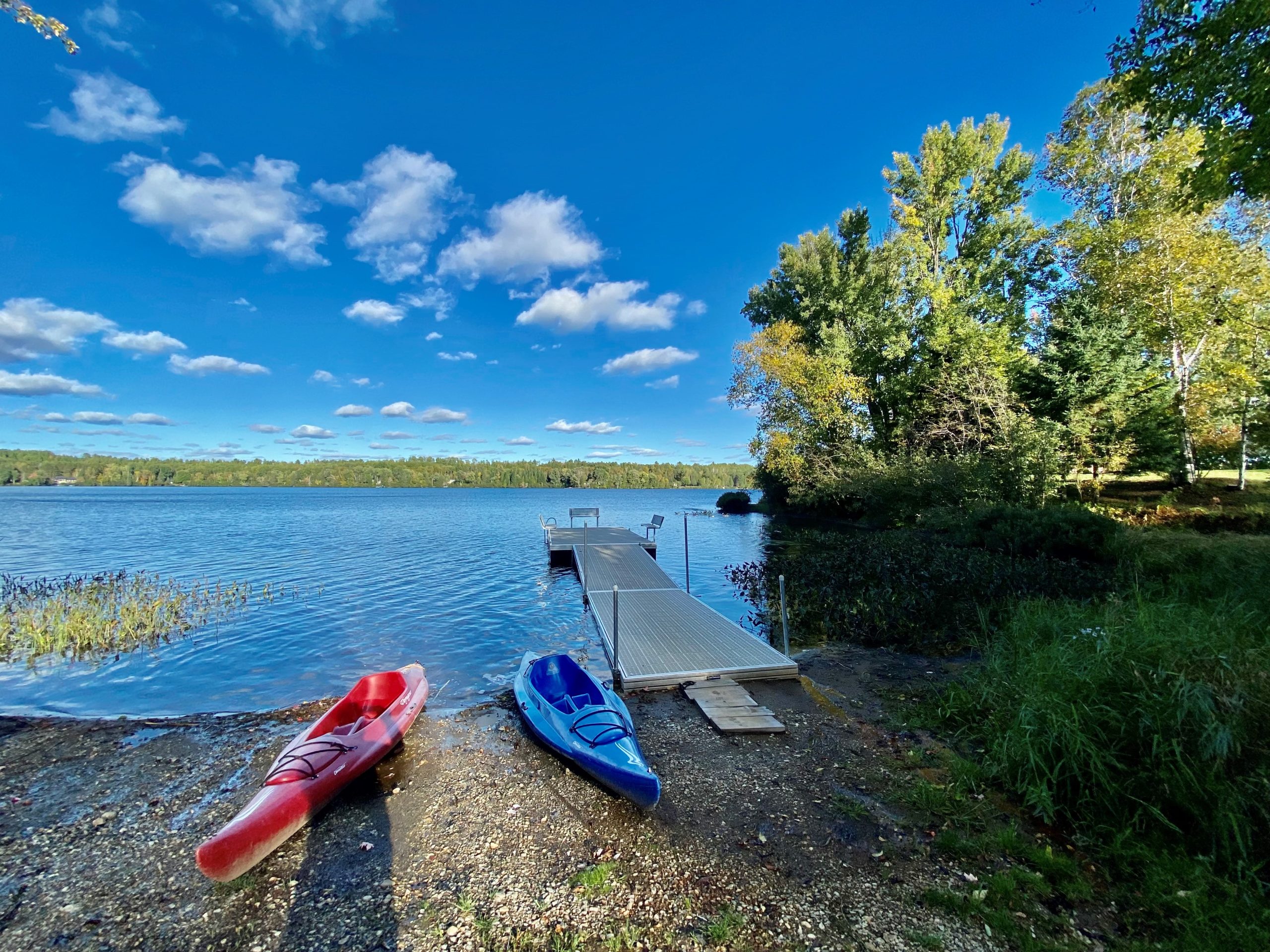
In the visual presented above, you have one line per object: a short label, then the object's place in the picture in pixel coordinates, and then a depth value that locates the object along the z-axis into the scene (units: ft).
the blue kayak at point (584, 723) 13.60
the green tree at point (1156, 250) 52.37
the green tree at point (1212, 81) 23.20
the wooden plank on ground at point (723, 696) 20.21
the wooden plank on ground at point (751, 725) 17.90
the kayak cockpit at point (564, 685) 18.98
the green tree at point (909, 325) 76.54
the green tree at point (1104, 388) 56.90
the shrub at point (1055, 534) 34.01
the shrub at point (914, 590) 29.22
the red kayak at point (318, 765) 11.48
